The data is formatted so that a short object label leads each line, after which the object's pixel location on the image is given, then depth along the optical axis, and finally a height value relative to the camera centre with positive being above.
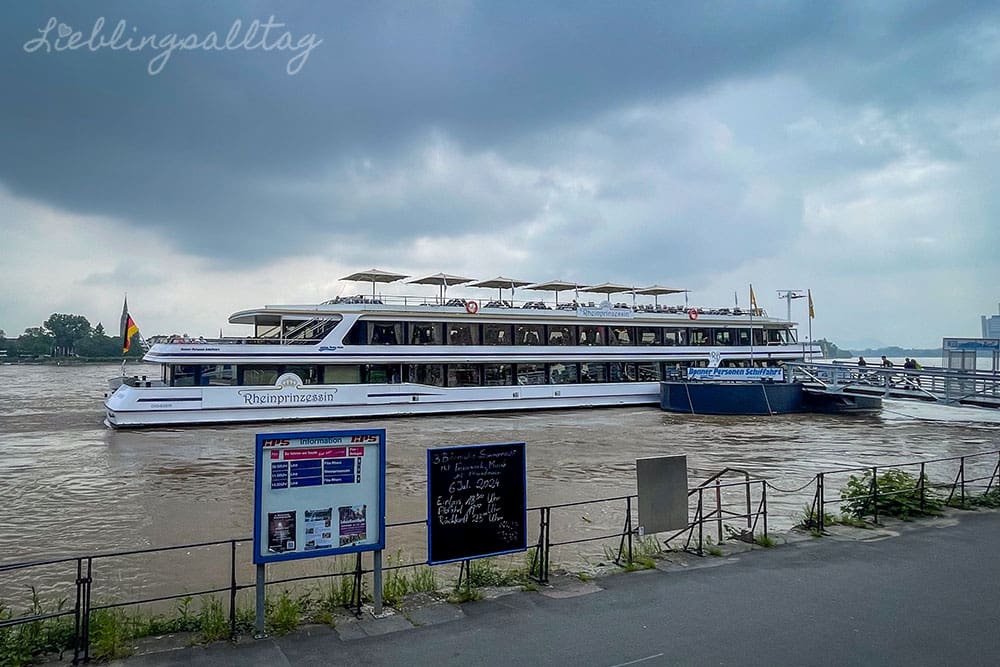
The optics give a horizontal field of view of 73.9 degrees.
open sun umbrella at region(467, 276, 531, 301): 32.20 +3.86
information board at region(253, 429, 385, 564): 4.86 -0.99
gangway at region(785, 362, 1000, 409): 24.11 -0.97
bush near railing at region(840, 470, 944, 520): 8.40 -1.78
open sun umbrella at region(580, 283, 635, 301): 36.01 +4.03
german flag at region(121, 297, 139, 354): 25.52 +1.35
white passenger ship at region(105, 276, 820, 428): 24.34 +0.14
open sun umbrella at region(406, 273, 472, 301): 30.47 +3.79
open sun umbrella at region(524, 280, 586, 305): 33.97 +3.90
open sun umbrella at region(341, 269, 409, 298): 28.31 +3.71
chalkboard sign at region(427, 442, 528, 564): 5.58 -1.21
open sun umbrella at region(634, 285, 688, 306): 37.78 +4.09
